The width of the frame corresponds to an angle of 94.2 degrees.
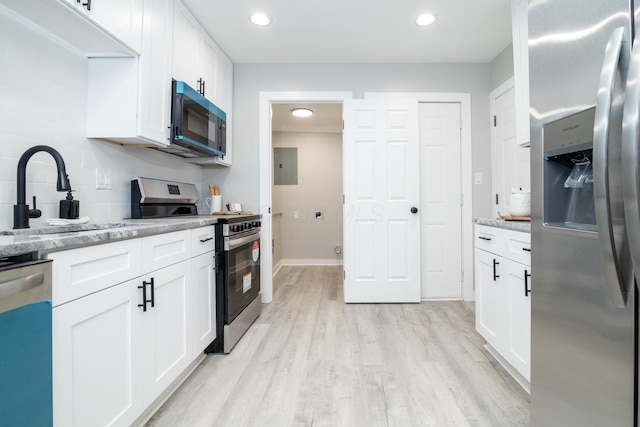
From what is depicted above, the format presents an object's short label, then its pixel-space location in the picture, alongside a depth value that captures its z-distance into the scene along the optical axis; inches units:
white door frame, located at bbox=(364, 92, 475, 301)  120.0
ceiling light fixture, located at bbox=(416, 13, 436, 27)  90.7
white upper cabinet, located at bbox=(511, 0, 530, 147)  79.7
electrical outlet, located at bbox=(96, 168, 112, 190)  69.2
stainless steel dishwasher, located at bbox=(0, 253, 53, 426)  28.0
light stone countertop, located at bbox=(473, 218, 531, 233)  58.1
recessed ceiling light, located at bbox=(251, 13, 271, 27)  90.9
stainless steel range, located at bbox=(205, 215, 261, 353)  78.3
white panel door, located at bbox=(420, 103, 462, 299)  121.4
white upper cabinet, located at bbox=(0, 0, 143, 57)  49.2
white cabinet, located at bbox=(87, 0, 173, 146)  65.6
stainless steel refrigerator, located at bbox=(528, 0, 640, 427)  27.9
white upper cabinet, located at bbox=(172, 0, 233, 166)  82.4
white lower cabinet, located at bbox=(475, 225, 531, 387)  58.3
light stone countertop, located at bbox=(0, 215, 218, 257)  30.6
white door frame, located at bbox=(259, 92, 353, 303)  119.4
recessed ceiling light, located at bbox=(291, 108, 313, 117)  161.6
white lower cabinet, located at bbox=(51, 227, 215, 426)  36.6
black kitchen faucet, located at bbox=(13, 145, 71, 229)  49.3
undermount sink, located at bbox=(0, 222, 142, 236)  48.0
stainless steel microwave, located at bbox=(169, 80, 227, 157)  78.7
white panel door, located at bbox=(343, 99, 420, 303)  118.5
